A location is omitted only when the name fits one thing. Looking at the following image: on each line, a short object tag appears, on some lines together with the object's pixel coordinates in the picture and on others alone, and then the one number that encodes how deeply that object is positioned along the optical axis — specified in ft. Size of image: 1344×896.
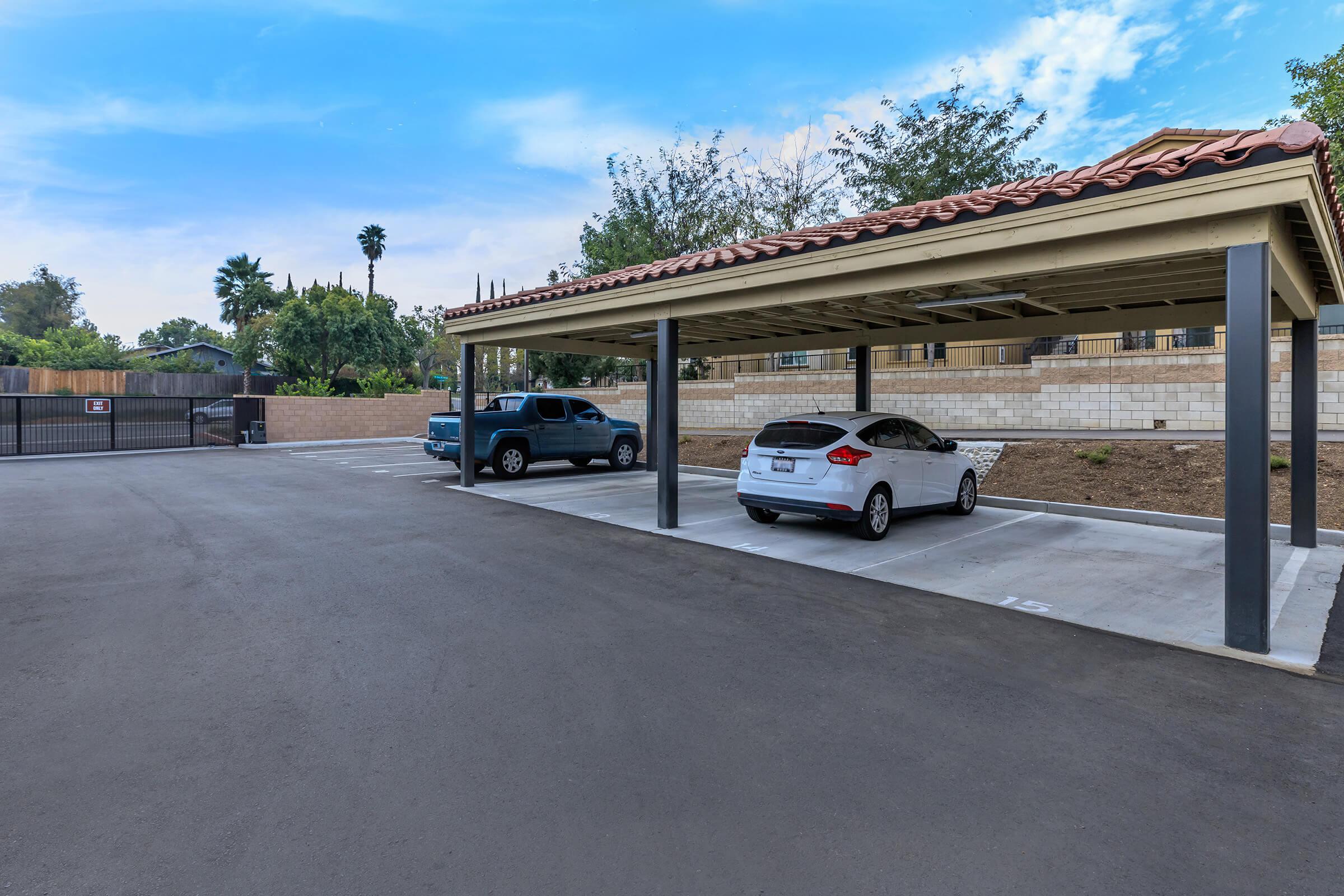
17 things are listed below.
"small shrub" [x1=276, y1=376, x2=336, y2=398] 100.22
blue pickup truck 47.88
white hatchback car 26.91
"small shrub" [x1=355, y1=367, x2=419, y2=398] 104.37
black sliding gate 70.95
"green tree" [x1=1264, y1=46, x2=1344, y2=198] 50.11
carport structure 15.90
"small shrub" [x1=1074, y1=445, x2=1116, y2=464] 40.78
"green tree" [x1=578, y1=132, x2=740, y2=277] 82.12
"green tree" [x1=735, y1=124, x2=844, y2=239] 76.07
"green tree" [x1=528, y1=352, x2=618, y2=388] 103.81
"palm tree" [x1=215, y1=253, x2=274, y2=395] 159.22
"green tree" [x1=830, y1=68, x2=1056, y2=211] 63.00
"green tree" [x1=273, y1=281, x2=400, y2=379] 119.65
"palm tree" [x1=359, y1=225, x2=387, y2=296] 208.64
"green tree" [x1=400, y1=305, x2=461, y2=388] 191.52
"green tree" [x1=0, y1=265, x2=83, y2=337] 203.00
